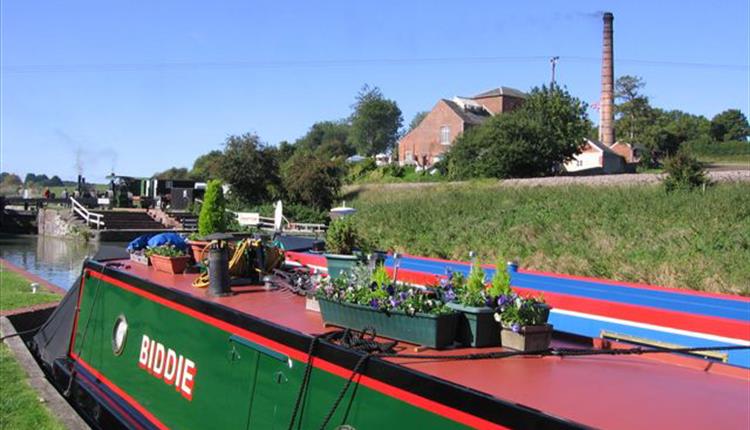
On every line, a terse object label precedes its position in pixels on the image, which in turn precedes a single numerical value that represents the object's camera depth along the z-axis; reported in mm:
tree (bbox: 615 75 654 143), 70812
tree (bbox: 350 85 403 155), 99500
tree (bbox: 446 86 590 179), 37000
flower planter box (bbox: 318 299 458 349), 3223
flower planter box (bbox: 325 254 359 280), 5355
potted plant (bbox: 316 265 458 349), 3246
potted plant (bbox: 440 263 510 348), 3262
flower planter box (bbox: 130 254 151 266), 6547
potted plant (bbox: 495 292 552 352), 3229
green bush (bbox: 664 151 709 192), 19266
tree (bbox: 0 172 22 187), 133625
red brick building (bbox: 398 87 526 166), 59906
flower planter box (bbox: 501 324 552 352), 3230
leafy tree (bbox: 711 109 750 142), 83438
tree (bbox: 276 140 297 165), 75600
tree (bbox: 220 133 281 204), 40844
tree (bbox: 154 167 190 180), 90188
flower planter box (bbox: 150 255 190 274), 6004
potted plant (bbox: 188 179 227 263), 6781
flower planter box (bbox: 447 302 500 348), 3246
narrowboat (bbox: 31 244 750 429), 2682
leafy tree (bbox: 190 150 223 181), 41219
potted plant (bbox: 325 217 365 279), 6281
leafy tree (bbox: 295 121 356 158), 118875
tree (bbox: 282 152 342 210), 39062
